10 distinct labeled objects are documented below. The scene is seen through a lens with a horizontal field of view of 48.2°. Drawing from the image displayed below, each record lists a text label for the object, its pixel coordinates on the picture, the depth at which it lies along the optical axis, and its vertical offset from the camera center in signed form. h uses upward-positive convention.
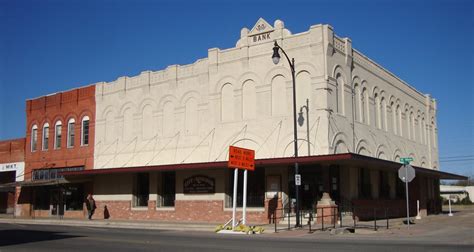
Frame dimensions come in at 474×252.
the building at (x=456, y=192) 85.59 -0.65
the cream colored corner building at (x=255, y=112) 28.76 +4.75
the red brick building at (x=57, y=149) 39.34 +3.09
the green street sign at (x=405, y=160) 23.39 +1.24
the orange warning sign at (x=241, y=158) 23.66 +1.39
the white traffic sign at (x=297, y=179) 23.97 +0.43
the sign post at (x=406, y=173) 22.70 +0.66
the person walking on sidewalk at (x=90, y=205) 36.34 -1.08
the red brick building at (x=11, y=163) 43.97 +2.25
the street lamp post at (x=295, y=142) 23.40 +2.17
